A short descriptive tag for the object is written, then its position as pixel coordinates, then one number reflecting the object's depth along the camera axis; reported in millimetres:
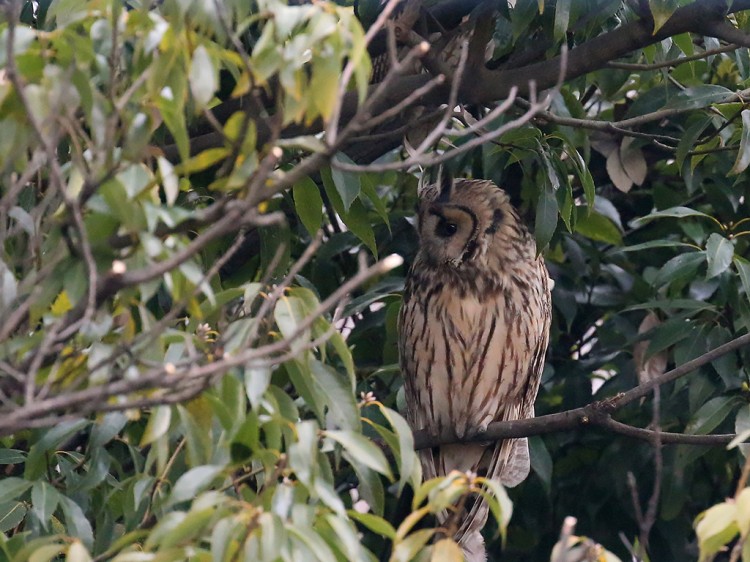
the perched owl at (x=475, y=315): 13764
